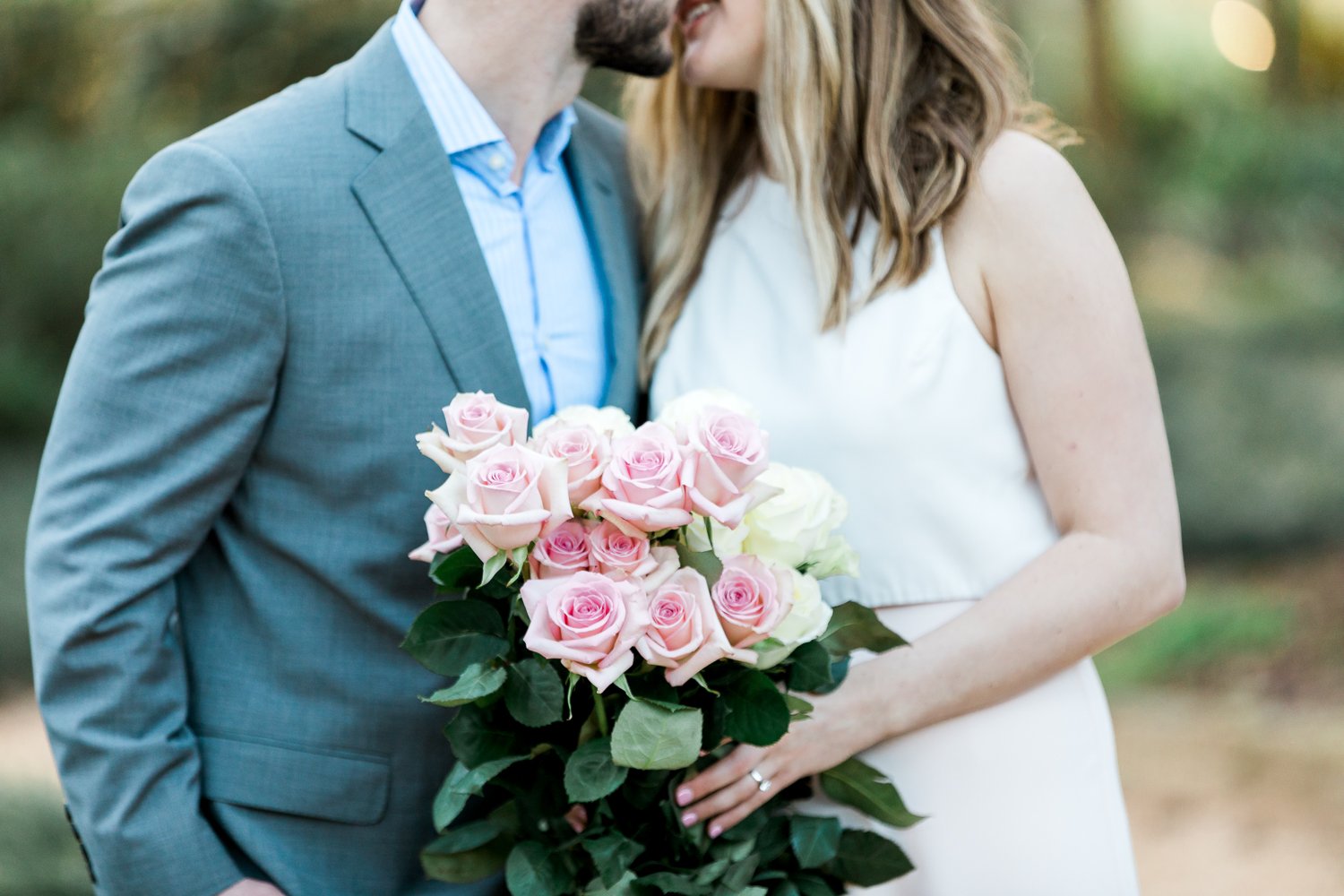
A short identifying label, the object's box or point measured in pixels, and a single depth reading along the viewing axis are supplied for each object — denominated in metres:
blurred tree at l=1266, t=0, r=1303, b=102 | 8.00
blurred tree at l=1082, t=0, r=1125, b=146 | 8.08
